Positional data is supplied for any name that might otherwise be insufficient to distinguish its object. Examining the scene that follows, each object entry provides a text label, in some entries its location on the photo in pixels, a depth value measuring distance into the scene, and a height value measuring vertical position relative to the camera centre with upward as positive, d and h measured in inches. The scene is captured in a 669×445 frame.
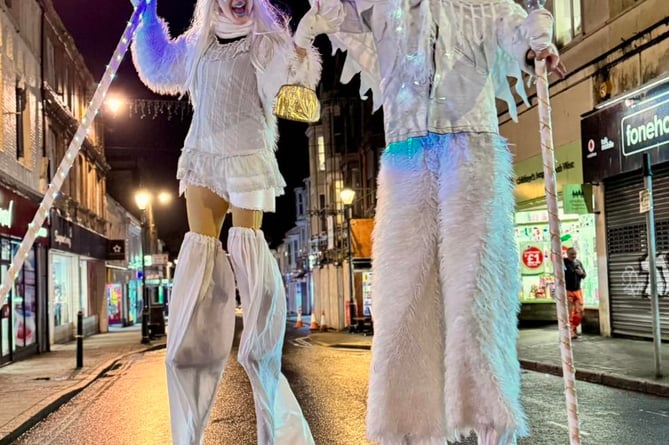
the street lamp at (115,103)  683.4 +176.1
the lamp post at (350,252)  876.0 +21.0
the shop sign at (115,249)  1086.4 +41.4
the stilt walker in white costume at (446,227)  103.1 +6.1
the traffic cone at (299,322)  1137.0 -88.3
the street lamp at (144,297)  811.4 -29.4
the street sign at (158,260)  1210.6 +24.5
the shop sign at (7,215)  512.7 +48.3
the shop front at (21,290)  535.5 -11.9
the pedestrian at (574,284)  536.7 -18.2
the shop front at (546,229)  598.5 +32.5
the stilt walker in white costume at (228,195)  131.0 +15.9
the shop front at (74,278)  755.4 -3.0
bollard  525.7 -54.5
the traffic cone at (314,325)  1040.8 -86.2
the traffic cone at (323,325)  1026.7 -88.1
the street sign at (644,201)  336.8 +28.7
